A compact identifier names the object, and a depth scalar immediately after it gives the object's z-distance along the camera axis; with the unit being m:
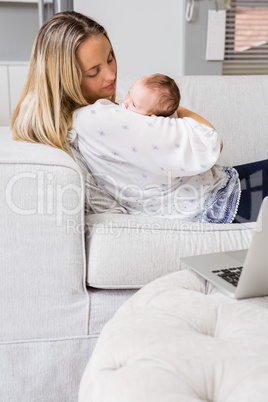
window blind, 3.25
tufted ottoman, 0.64
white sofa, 1.20
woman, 1.38
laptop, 0.81
